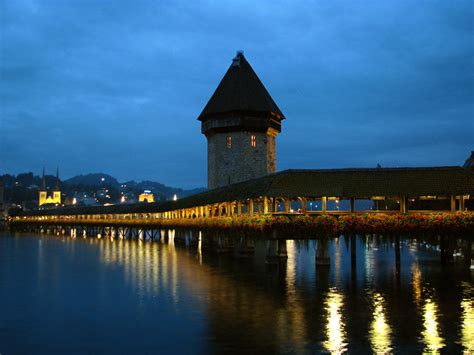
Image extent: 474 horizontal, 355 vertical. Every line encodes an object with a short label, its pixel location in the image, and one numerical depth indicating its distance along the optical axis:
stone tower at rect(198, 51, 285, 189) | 61.97
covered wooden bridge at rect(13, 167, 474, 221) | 29.83
